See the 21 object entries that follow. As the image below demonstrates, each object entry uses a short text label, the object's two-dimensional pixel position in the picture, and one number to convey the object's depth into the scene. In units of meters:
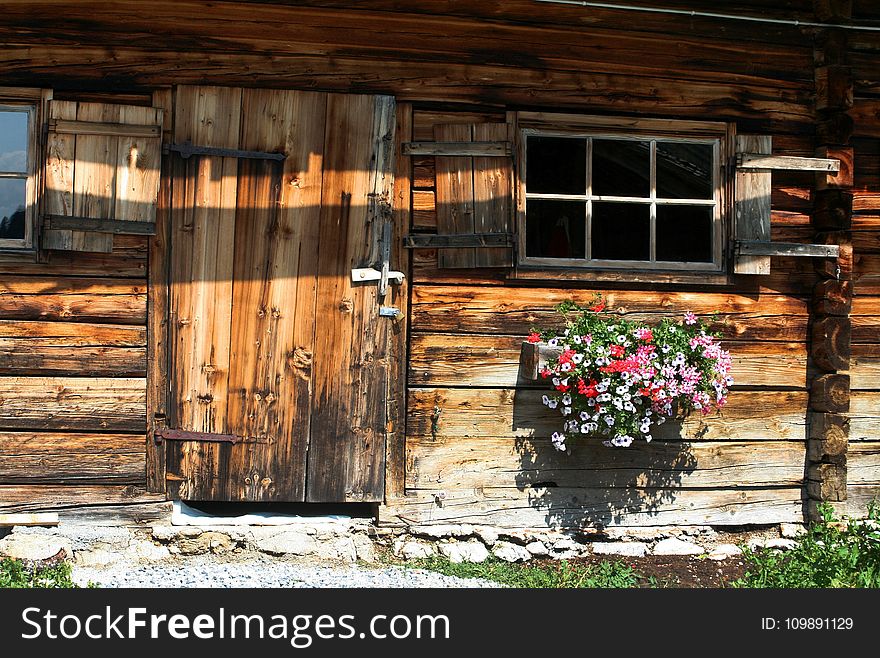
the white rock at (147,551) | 4.62
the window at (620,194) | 5.06
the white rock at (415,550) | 4.79
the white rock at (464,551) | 4.81
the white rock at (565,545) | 4.95
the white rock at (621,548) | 4.97
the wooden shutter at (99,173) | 4.58
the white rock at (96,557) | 4.53
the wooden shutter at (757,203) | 5.05
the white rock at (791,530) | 5.18
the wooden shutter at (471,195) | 4.87
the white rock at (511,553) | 4.84
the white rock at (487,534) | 4.93
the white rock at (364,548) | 4.76
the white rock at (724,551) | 5.01
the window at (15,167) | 4.67
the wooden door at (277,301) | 4.73
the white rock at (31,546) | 4.48
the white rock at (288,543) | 4.72
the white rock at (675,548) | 5.03
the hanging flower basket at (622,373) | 4.68
